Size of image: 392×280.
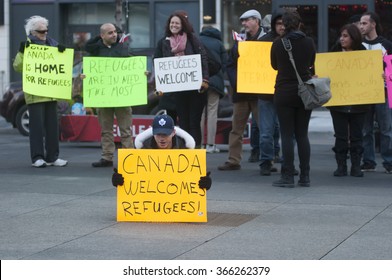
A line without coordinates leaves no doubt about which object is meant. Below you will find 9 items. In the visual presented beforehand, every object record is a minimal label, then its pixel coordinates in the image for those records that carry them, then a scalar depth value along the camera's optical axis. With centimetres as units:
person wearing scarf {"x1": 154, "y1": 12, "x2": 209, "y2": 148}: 1186
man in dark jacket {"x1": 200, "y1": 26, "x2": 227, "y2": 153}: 1395
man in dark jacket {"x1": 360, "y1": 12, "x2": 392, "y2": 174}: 1188
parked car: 1727
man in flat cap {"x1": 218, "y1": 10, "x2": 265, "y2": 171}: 1210
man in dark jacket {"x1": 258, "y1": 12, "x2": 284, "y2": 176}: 1154
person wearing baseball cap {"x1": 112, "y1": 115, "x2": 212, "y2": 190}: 839
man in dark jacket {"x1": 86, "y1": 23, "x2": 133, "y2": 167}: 1278
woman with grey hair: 1274
